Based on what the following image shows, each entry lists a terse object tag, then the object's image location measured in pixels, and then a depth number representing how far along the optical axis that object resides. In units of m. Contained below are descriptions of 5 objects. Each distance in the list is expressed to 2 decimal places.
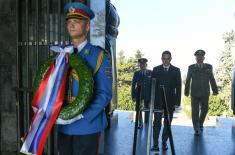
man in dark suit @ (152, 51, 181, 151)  5.46
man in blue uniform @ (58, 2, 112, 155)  2.45
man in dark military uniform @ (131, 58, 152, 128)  7.79
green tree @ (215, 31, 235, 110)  26.45
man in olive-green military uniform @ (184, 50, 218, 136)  6.99
